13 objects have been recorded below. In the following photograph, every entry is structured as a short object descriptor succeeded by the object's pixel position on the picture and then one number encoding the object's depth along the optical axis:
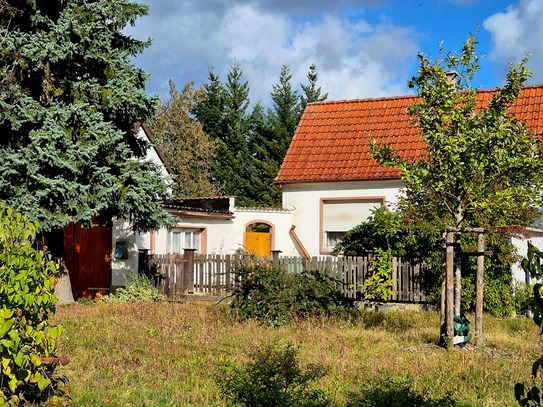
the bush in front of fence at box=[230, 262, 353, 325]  13.31
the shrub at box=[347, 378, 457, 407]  6.80
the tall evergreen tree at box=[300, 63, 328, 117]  51.19
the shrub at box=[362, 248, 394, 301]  17.35
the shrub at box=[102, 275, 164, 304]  18.98
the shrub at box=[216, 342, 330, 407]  6.66
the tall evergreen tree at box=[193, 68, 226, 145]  50.28
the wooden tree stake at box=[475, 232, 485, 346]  11.19
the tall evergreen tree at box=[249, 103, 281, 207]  45.77
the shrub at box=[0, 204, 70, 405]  5.62
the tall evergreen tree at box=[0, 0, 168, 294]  16.22
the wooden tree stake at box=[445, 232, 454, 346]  10.96
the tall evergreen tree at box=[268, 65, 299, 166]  47.94
